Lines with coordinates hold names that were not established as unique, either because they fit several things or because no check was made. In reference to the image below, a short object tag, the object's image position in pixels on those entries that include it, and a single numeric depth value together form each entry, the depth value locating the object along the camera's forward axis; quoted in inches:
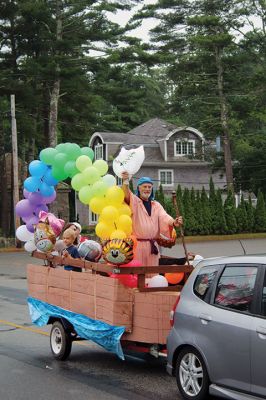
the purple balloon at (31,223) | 398.0
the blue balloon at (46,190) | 389.7
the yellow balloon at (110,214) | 322.0
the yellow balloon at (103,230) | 321.1
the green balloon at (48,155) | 374.3
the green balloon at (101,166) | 357.9
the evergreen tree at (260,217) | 1875.0
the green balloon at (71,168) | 367.2
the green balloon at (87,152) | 376.0
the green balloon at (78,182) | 350.6
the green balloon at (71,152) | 370.6
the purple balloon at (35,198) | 397.1
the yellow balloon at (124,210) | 328.2
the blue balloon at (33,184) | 389.4
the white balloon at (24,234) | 400.5
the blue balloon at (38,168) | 385.1
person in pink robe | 336.5
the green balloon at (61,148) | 371.9
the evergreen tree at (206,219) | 1777.8
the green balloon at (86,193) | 343.0
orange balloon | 322.7
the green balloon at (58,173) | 374.9
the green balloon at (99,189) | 339.0
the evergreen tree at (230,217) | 1812.3
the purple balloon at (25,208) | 399.5
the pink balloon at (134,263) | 317.4
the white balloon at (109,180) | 347.5
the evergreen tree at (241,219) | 1841.4
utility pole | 1505.0
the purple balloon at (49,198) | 397.0
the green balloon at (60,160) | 369.7
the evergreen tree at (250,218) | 1859.0
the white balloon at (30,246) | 392.9
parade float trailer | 295.1
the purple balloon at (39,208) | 403.5
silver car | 231.9
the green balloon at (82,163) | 357.4
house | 2228.8
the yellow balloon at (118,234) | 307.0
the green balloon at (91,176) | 348.5
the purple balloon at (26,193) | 400.1
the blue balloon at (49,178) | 386.3
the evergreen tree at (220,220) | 1796.3
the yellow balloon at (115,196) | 330.0
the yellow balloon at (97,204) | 335.0
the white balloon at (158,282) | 309.7
